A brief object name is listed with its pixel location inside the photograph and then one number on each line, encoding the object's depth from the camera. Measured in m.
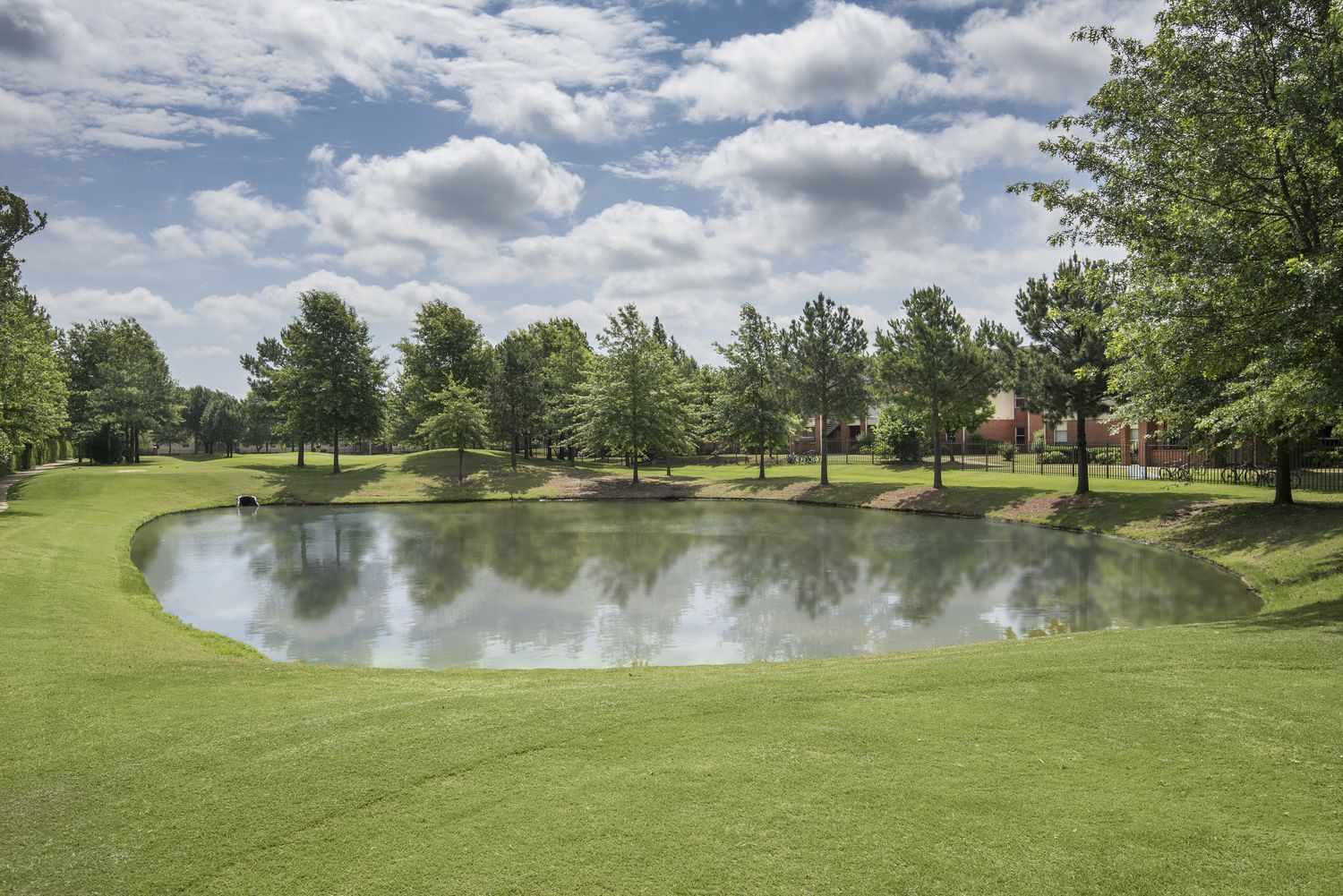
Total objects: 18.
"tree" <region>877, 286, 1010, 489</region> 42.72
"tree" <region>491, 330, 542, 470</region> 58.88
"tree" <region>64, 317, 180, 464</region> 58.40
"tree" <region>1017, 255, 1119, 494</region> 33.38
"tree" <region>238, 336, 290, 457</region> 72.38
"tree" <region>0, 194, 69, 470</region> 29.25
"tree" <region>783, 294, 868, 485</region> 50.34
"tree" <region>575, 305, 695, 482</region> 54.84
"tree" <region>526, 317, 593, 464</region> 63.20
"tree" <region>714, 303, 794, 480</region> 57.03
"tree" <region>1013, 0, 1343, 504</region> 12.41
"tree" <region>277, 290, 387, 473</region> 57.50
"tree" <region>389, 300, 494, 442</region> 64.25
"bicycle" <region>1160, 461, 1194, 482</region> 38.16
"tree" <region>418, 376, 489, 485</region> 53.50
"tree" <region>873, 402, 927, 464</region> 62.31
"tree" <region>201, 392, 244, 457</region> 90.44
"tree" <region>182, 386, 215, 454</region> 93.38
